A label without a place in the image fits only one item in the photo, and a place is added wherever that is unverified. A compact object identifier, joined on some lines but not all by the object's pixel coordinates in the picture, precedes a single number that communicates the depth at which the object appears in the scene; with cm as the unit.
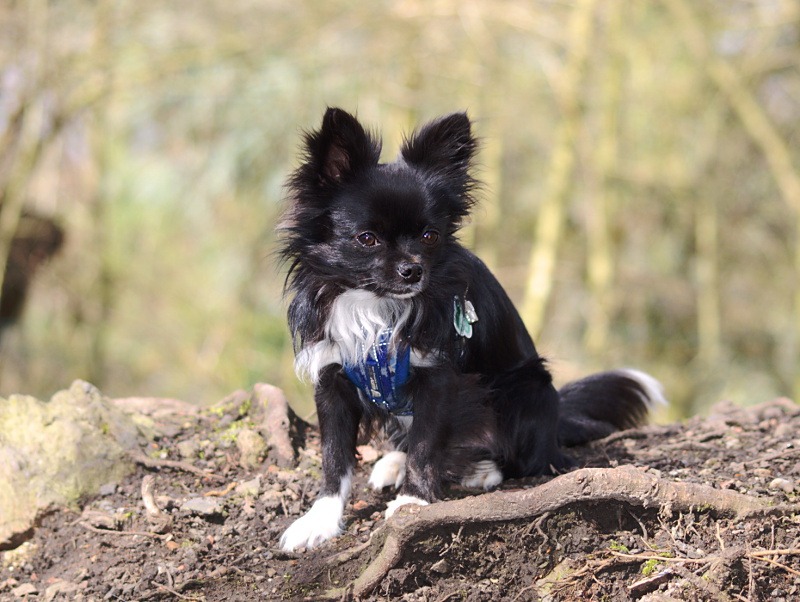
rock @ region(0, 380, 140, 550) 347
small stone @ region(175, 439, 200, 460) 395
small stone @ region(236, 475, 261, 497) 358
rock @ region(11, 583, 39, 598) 305
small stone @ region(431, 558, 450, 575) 272
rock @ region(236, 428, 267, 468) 388
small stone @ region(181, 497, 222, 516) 336
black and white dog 320
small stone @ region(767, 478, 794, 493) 313
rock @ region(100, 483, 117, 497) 359
